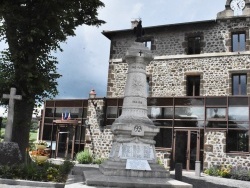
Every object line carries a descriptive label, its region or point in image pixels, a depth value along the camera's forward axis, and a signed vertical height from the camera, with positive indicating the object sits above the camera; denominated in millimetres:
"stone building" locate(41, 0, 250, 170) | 17531 +3122
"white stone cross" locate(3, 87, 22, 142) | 11031 +915
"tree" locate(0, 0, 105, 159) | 12133 +3298
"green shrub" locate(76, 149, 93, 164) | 19156 -1306
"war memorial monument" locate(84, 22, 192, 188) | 7912 -178
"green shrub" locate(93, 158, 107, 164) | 19228 -1463
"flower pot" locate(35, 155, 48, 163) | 14516 -1131
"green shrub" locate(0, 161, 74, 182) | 9039 -1169
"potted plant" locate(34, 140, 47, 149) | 16862 -627
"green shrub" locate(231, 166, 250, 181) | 14969 -1416
